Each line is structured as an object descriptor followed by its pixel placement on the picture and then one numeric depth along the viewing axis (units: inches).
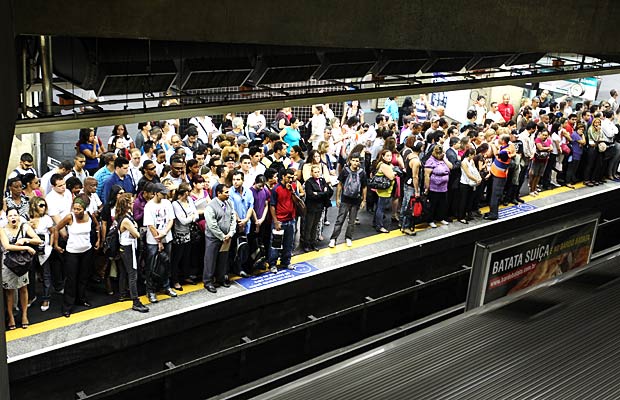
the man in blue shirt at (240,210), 365.1
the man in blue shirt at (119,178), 356.8
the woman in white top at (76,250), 321.1
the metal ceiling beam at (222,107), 197.6
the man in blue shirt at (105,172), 364.2
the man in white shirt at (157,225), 336.8
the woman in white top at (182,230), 346.3
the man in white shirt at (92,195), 338.0
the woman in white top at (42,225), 315.0
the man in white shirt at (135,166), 387.5
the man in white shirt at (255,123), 515.9
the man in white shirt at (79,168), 361.1
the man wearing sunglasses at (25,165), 345.0
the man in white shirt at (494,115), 655.1
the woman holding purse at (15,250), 301.1
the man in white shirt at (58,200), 328.2
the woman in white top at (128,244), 328.8
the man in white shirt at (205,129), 492.7
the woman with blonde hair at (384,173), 447.2
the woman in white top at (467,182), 481.9
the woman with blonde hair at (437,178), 456.8
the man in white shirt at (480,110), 674.2
